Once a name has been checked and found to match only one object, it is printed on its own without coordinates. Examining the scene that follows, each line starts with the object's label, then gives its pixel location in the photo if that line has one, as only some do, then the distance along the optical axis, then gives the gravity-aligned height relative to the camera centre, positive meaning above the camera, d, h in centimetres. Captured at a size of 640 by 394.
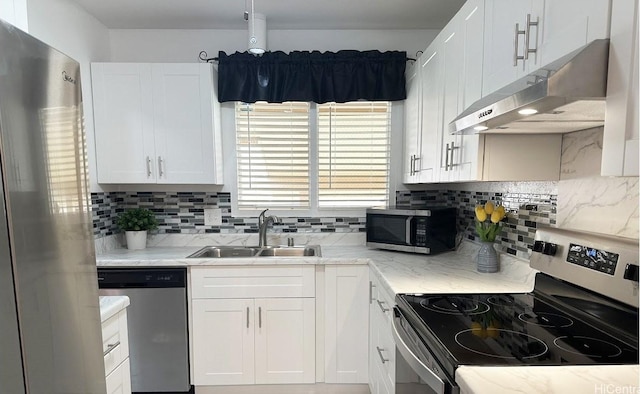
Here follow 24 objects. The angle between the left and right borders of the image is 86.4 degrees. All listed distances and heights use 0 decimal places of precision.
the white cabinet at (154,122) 230 +35
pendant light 224 +98
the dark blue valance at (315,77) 243 +70
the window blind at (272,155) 260 +14
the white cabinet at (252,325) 214 -96
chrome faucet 253 -39
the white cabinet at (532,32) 84 +41
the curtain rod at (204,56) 254 +88
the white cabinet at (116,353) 122 -68
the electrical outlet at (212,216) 264 -33
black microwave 218 -37
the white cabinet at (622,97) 72 +17
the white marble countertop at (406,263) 159 -53
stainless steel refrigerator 72 -13
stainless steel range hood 79 +19
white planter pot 244 -47
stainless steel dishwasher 209 -91
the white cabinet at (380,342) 158 -86
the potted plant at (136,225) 242 -36
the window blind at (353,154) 261 +15
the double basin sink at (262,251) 252 -58
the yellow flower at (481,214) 180 -21
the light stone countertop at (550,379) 78 -49
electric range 95 -50
